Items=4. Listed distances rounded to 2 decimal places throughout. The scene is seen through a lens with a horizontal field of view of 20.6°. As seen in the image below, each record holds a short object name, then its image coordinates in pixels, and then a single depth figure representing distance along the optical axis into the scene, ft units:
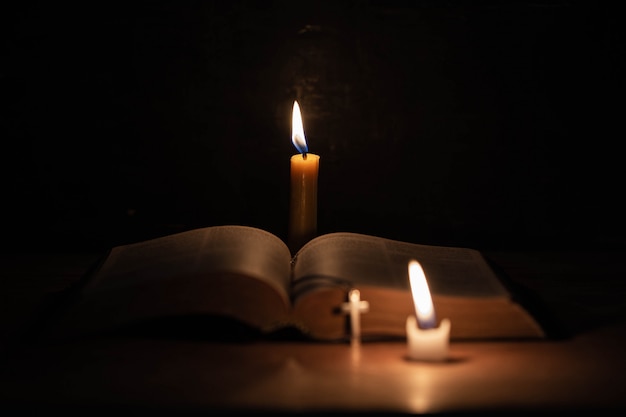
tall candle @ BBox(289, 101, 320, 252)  3.49
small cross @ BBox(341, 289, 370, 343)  3.01
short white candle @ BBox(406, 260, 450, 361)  2.93
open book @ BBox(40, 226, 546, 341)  3.03
